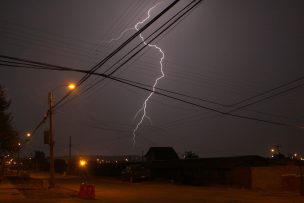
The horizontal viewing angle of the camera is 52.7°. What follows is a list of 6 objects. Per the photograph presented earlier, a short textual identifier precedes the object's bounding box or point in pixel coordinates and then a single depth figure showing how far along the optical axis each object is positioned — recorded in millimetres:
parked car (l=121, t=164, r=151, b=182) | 28865
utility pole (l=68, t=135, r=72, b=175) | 51797
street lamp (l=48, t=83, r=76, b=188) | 22763
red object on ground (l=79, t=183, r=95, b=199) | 16139
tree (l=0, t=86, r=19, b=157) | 27926
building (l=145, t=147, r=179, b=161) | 51428
